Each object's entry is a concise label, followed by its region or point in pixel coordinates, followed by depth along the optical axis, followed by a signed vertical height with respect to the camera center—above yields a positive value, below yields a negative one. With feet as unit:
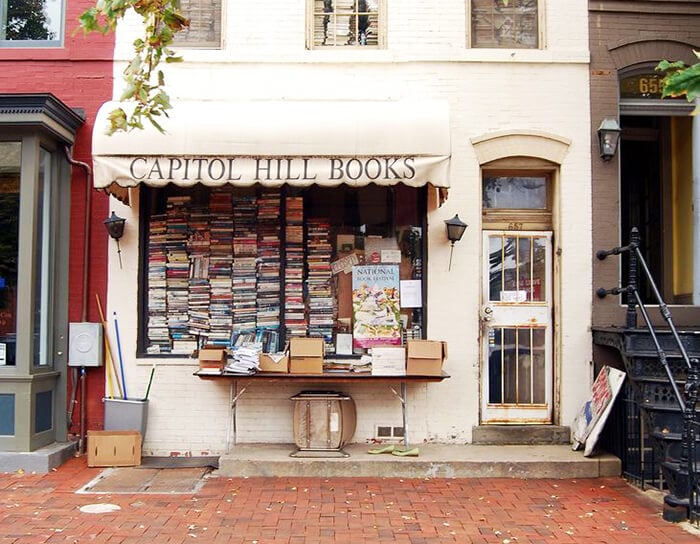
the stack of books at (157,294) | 26.04 +0.39
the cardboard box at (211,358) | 23.89 -1.69
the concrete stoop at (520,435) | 25.35 -4.41
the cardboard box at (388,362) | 24.09 -1.83
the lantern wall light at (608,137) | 25.49 +5.79
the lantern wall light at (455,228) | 24.88 +2.61
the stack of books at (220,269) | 26.16 +1.28
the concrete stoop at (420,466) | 23.02 -4.98
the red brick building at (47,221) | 23.61 +2.82
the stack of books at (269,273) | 26.09 +1.14
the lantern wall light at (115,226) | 25.12 +2.69
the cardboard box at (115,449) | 23.99 -4.65
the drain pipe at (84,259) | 25.49 +1.59
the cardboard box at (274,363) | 24.09 -1.87
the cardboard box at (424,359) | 24.04 -1.72
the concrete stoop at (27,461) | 23.04 -4.86
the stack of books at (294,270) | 26.08 +1.24
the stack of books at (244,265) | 26.12 +1.42
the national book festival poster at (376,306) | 26.07 -0.01
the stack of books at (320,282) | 26.16 +0.83
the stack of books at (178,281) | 26.11 +0.85
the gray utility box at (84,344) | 25.11 -1.32
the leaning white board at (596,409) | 23.02 -3.31
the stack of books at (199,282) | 26.20 +0.82
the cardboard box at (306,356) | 24.09 -1.64
